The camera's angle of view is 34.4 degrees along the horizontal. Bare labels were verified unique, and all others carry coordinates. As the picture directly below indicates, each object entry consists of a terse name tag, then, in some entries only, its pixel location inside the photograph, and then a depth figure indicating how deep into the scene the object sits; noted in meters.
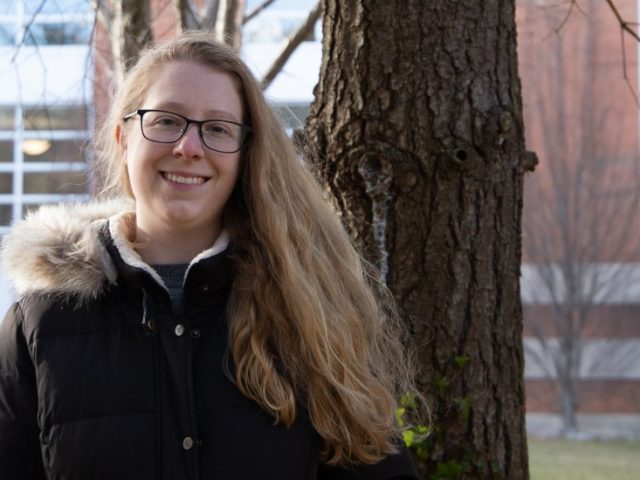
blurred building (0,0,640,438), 19.36
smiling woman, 2.33
